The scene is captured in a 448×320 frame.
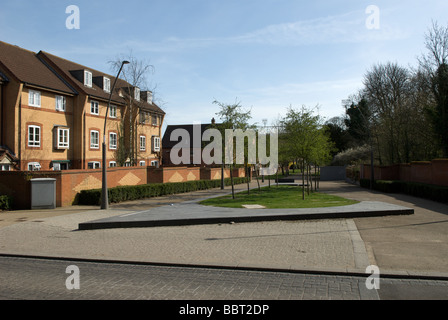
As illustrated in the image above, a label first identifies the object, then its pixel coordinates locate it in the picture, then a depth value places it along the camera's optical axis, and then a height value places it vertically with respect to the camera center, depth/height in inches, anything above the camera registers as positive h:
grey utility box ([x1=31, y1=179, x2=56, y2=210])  686.5 -55.5
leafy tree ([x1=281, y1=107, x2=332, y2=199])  750.5 +66.5
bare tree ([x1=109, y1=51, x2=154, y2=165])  1311.9 +205.0
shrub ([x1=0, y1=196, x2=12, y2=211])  686.5 -72.9
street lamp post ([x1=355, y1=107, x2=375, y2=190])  1197.6 -49.1
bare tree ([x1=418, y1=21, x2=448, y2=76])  1025.4 +320.7
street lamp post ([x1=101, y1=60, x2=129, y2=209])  647.8 -54.2
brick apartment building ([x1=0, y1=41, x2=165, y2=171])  1043.9 +186.7
